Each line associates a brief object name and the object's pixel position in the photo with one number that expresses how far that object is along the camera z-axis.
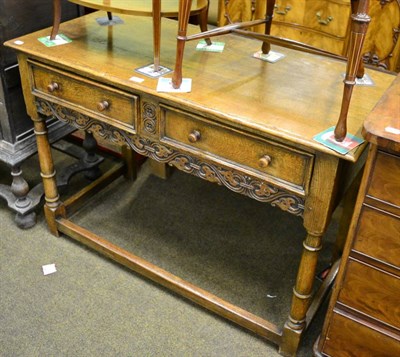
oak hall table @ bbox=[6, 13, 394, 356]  1.39
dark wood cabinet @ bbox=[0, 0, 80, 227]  1.90
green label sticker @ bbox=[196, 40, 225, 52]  1.81
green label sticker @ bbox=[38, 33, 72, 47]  1.81
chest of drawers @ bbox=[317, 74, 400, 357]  1.20
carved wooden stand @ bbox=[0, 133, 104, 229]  2.20
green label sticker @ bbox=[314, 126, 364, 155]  1.28
